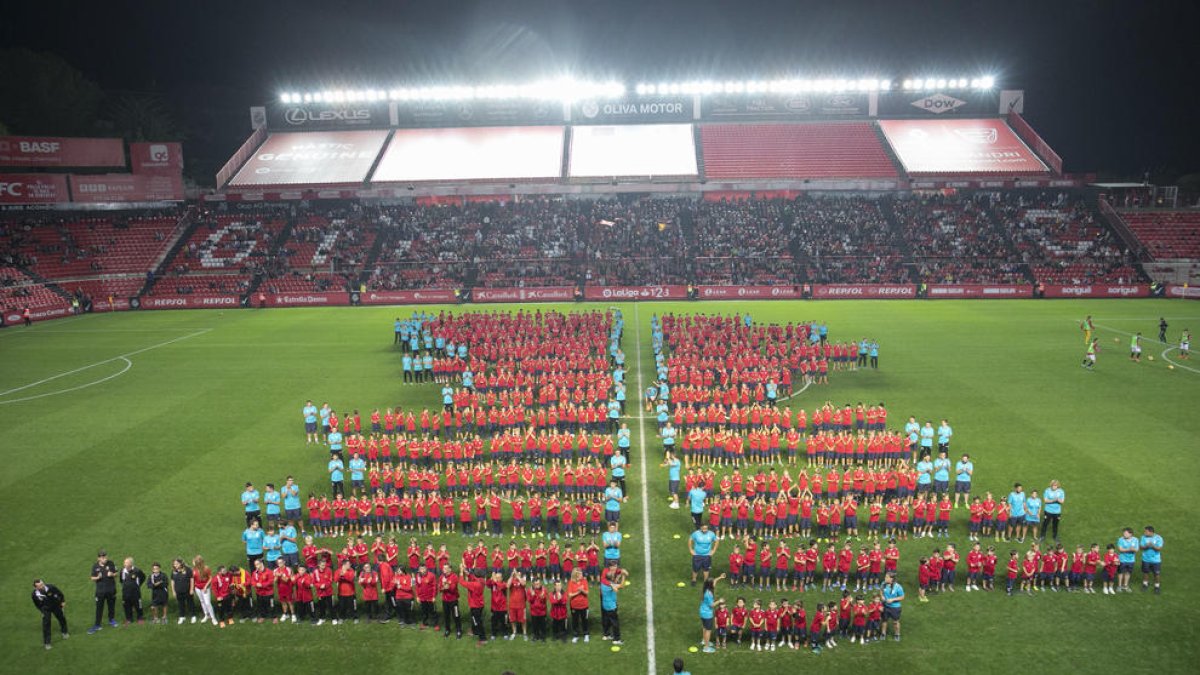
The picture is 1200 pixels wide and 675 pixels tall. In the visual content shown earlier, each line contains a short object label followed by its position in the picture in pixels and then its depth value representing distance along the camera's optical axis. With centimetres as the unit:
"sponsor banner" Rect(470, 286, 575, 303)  5222
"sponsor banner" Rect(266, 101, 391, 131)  6906
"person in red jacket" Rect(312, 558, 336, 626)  1359
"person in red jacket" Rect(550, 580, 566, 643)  1292
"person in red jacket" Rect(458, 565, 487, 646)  1299
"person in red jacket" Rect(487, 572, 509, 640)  1300
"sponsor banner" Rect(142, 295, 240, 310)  5300
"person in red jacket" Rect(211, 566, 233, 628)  1366
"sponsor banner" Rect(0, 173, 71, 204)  5188
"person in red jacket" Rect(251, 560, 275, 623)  1373
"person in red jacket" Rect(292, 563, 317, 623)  1369
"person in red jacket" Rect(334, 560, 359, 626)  1358
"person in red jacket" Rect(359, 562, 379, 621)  1373
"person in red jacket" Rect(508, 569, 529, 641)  1303
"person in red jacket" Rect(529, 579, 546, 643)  1299
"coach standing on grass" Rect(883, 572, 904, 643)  1273
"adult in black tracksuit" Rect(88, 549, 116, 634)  1351
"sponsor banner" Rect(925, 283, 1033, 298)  5078
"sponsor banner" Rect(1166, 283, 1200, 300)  4903
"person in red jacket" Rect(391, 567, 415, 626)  1345
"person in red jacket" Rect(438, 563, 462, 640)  1310
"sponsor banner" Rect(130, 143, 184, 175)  5759
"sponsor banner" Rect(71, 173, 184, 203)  5538
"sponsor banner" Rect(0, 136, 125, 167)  5259
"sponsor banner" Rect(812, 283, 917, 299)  5166
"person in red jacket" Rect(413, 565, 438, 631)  1338
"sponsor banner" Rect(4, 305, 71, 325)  4678
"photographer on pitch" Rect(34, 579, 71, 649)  1293
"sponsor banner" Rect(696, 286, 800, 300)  5184
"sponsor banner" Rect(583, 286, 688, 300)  5209
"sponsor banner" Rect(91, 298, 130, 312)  5256
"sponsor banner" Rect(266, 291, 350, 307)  5306
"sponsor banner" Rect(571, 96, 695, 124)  6806
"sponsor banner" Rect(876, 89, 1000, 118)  6675
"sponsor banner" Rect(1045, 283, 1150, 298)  4988
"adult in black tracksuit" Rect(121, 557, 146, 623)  1359
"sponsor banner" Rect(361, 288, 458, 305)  5228
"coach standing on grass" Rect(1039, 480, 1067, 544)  1591
